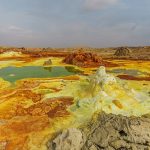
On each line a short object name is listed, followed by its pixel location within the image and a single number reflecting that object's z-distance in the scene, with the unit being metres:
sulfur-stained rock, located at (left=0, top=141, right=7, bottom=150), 5.83
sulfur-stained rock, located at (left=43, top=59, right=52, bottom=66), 11.51
